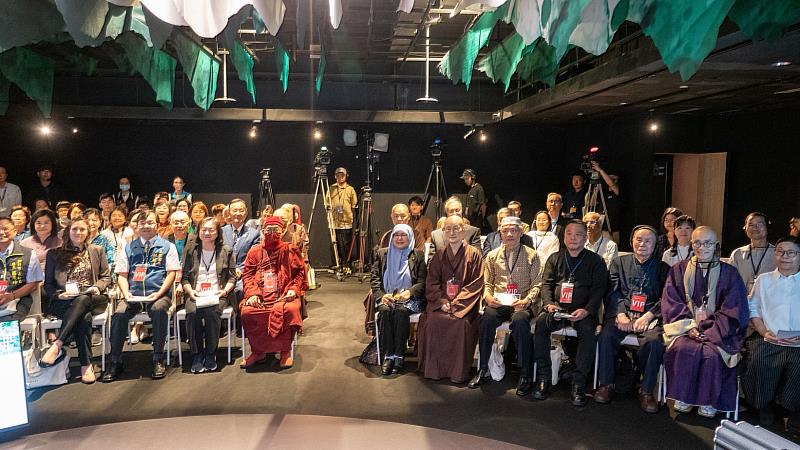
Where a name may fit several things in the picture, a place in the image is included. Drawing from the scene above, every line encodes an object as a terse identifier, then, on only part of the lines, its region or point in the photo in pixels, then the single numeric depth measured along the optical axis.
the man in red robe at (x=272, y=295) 4.39
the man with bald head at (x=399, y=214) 4.99
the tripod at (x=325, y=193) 8.52
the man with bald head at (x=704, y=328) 3.46
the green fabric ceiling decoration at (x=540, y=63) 3.65
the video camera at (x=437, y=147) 8.64
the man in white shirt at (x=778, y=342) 3.41
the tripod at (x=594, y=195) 7.19
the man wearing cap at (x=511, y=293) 4.06
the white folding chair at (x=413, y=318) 4.41
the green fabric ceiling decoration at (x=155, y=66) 3.47
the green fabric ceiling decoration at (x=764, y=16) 2.28
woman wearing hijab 4.38
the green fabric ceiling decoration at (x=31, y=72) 3.32
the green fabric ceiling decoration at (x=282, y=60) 3.33
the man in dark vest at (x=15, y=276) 3.90
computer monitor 2.82
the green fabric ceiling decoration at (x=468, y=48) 3.60
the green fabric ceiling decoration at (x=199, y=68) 3.45
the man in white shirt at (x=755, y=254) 4.15
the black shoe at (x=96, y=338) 5.01
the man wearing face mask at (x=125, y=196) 8.57
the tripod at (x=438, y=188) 8.98
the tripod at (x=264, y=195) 8.87
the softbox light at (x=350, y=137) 9.09
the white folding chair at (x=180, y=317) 4.40
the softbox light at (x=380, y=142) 9.13
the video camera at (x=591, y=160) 7.22
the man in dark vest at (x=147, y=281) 4.23
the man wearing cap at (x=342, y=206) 8.59
